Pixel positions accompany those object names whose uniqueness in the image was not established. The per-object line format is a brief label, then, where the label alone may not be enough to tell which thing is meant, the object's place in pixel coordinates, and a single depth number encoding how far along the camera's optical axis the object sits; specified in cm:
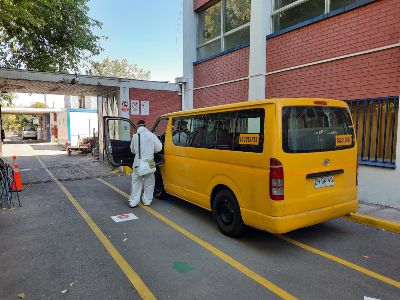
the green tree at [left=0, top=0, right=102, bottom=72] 1238
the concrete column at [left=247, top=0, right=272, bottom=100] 890
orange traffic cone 771
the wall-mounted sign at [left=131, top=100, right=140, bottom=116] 1258
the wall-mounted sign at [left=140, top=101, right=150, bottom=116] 1280
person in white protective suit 625
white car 4072
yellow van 380
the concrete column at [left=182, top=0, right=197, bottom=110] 1262
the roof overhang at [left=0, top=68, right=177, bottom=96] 1028
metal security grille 596
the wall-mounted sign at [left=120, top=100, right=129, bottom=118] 1220
